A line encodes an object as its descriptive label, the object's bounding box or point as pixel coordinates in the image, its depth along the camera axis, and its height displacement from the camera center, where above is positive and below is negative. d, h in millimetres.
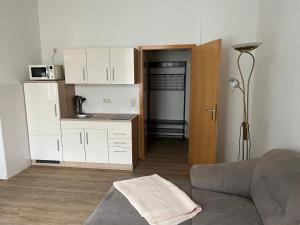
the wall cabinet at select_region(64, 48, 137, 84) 3602 +248
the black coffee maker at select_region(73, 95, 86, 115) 4043 -411
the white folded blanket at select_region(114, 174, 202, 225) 1542 -910
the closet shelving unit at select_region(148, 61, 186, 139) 5387 -158
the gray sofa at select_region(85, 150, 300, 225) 1435 -875
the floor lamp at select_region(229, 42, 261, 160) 2486 -60
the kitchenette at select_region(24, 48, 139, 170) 3586 -619
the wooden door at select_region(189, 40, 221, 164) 2907 -308
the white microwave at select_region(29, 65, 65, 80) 3621 +146
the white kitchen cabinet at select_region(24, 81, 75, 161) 3580 -534
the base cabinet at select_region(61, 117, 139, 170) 3576 -989
